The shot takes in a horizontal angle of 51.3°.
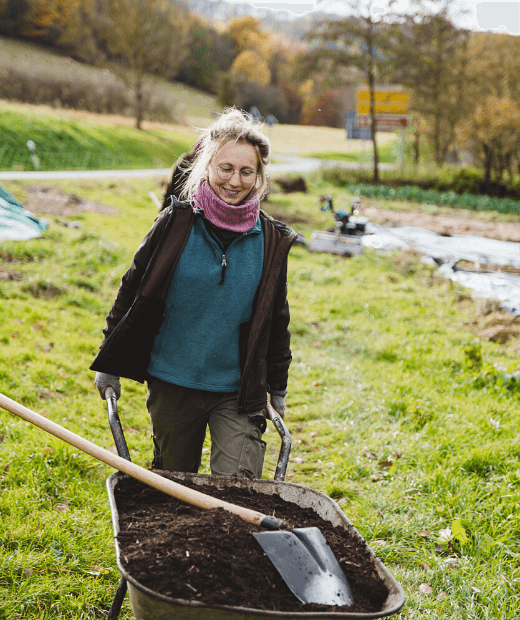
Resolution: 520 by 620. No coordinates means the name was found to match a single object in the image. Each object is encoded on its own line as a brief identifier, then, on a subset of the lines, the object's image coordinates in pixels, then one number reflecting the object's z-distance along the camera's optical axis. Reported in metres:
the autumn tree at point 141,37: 29.66
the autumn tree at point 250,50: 62.00
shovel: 1.61
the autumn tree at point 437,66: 28.66
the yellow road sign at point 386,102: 29.53
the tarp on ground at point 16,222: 8.48
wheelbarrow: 1.44
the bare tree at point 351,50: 25.20
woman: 2.41
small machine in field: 11.50
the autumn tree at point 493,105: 24.75
